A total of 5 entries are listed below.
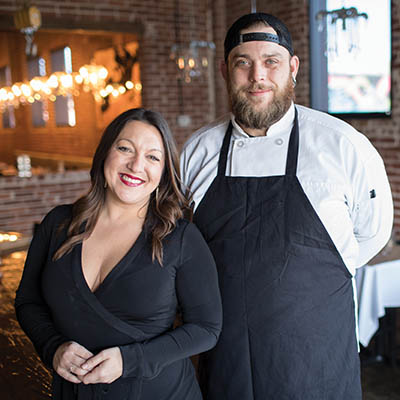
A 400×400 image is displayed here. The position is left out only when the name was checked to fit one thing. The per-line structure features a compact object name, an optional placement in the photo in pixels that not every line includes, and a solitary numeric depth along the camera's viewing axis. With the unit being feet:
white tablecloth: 11.75
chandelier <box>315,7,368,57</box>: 11.77
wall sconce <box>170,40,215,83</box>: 17.11
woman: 4.25
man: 5.18
